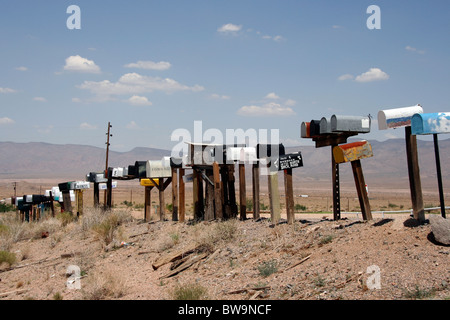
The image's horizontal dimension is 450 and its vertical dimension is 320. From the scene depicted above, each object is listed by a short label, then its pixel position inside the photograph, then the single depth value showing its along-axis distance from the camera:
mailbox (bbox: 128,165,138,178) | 20.17
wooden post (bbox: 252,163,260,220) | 14.07
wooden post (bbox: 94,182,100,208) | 23.38
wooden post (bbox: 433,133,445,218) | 8.72
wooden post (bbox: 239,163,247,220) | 14.39
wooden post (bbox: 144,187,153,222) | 19.73
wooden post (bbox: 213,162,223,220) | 14.70
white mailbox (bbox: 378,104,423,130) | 9.16
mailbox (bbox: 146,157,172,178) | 18.36
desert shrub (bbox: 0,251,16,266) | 14.52
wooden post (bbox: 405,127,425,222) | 8.81
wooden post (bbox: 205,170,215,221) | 15.11
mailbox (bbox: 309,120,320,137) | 11.42
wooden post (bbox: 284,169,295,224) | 11.85
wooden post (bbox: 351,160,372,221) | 10.50
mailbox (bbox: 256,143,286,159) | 13.20
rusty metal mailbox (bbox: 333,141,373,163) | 10.52
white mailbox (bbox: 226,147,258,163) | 14.40
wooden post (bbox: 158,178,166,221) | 18.48
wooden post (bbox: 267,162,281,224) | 12.44
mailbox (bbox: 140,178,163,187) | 19.82
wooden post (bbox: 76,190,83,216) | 24.33
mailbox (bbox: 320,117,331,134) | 11.01
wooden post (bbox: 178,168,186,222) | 16.55
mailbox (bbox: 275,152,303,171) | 12.01
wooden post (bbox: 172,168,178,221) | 17.19
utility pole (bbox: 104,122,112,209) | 29.90
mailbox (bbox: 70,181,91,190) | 24.53
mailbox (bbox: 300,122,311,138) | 11.61
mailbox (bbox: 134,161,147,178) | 19.11
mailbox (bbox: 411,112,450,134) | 8.53
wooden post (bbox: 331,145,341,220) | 11.30
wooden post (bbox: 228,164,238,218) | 15.23
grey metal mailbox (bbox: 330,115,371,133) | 10.70
